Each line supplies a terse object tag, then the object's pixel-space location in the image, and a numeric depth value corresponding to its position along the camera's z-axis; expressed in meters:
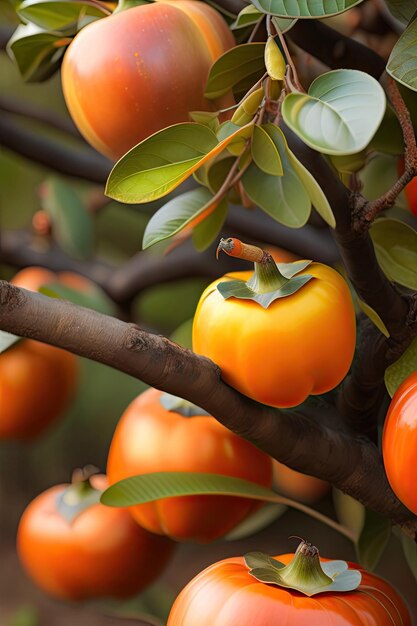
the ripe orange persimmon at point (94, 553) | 1.20
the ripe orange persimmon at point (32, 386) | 1.25
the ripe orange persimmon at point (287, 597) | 1.03
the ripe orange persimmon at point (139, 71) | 1.07
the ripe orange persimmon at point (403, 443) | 1.02
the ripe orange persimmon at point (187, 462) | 1.14
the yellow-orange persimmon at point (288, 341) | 1.03
